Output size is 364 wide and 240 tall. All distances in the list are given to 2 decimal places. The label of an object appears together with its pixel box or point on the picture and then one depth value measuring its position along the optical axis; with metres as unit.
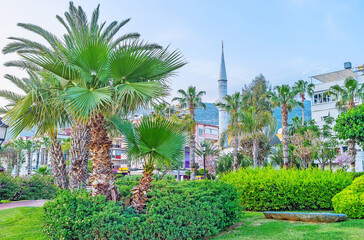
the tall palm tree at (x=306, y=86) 50.98
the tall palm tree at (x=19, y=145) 72.69
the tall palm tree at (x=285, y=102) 30.34
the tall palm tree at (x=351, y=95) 28.78
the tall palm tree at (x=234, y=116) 35.62
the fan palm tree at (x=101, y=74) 6.88
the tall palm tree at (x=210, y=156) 50.60
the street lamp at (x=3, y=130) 9.00
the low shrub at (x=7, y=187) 15.23
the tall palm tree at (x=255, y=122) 31.98
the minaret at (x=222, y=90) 76.31
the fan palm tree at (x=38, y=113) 7.87
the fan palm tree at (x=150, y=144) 7.28
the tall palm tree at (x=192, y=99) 41.50
